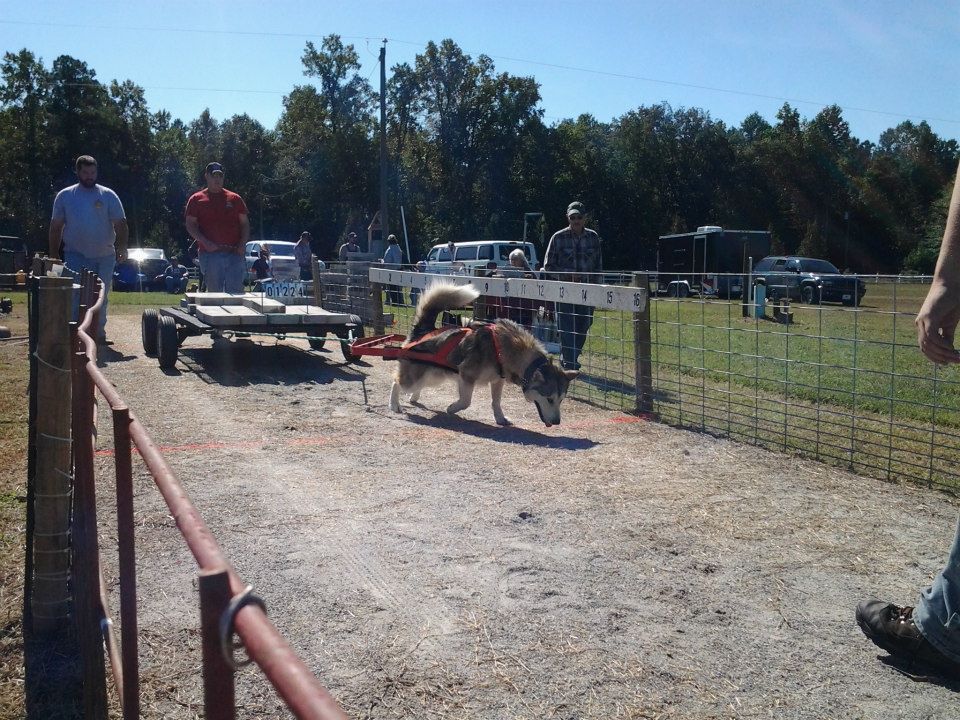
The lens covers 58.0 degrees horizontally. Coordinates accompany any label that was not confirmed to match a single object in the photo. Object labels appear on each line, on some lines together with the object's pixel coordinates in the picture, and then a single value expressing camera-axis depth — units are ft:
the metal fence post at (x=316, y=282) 50.26
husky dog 24.06
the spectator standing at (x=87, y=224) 30.86
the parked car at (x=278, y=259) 85.66
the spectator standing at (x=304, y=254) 79.20
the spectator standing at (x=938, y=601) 9.75
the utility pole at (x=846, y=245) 172.65
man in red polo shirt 35.17
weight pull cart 30.32
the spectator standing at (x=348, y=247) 85.99
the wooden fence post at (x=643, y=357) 26.50
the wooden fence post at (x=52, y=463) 10.88
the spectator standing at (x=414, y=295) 41.75
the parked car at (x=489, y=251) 90.68
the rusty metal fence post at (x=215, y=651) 3.84
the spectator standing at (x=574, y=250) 34.78
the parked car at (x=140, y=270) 94.02
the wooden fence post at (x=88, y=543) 8.66
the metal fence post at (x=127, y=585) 7.26
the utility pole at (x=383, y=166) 117.80
